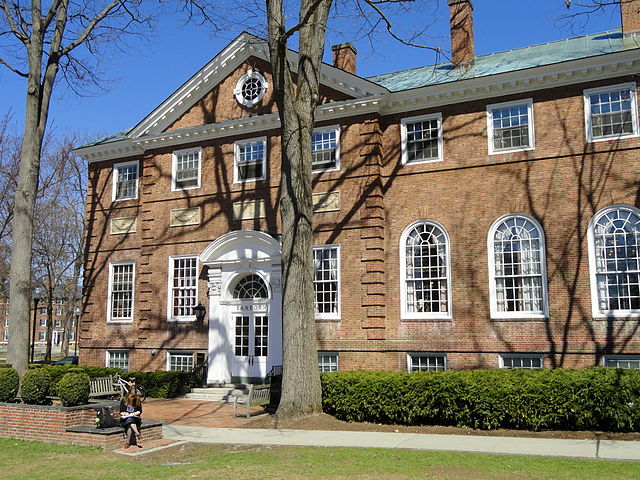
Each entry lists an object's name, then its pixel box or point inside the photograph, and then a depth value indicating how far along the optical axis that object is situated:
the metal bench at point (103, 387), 18.81
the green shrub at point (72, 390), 13.02
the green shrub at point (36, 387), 13.59
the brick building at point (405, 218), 17.22
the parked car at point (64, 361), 32.50
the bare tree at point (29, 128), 17.33
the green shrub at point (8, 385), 14.29
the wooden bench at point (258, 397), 16.50
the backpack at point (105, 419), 12.30
